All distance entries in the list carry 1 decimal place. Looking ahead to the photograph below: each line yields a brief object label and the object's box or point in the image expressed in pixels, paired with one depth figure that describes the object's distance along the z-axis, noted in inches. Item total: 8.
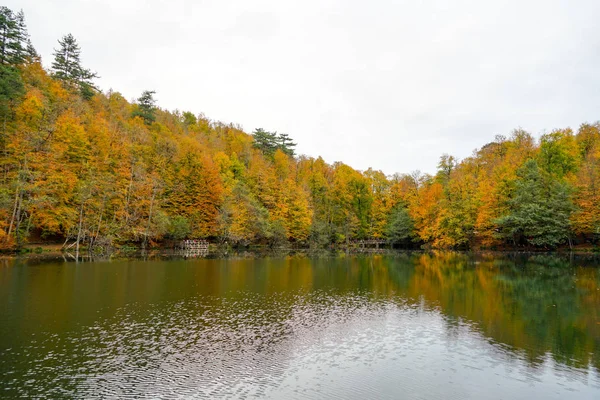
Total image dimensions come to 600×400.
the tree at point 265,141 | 4069.9
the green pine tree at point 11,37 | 1930.4
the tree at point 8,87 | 1700.9
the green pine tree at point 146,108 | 3371.1
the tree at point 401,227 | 2972.4
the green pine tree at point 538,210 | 2156.7
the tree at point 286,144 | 4338.1
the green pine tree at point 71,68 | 2822.3
